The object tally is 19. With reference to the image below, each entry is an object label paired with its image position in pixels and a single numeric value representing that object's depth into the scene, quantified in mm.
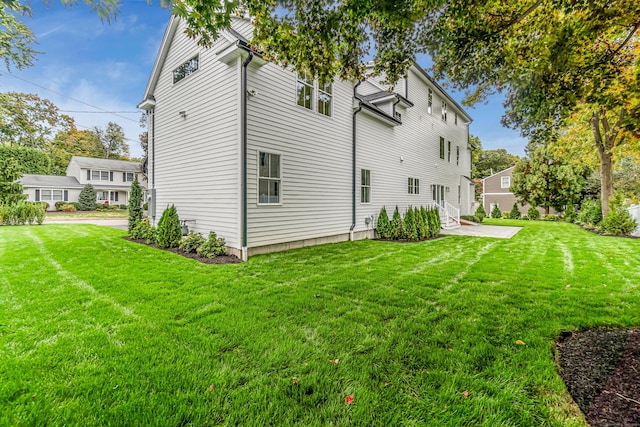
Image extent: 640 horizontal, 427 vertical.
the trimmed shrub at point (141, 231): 9309
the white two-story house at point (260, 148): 6758
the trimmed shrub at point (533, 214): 23344
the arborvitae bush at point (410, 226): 10178
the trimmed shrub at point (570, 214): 20281
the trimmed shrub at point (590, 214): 14671
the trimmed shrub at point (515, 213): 25469
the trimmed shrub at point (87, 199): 27641
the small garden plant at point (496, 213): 25625
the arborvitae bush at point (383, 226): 10542
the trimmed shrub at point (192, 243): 7223
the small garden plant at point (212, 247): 6730
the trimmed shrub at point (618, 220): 11703
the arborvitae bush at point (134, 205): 10016
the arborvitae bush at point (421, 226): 10398
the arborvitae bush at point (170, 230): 7762
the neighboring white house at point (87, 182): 27031
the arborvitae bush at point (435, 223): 11055
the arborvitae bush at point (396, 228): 10336
